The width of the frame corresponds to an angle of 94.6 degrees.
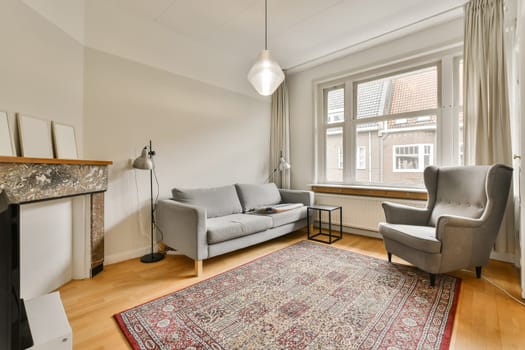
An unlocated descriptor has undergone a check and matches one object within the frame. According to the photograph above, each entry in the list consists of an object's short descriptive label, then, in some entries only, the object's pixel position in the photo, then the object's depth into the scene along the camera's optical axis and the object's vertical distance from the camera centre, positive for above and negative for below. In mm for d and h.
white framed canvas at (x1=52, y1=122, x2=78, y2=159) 2139 +319
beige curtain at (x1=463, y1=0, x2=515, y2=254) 2523 +890
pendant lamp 2283 +970
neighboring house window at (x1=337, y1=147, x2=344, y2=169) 4113 +291
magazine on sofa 3328 -467
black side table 3403 -864
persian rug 1460 -984
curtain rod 2830 +1935
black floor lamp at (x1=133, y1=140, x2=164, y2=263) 2627 +102
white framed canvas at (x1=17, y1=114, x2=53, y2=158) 1870 +318
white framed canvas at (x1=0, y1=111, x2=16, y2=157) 1717 +267
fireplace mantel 1613 -50
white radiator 3474 -523
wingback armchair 2057 -474
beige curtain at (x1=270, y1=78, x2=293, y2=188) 4520 +808
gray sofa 2422 -531
